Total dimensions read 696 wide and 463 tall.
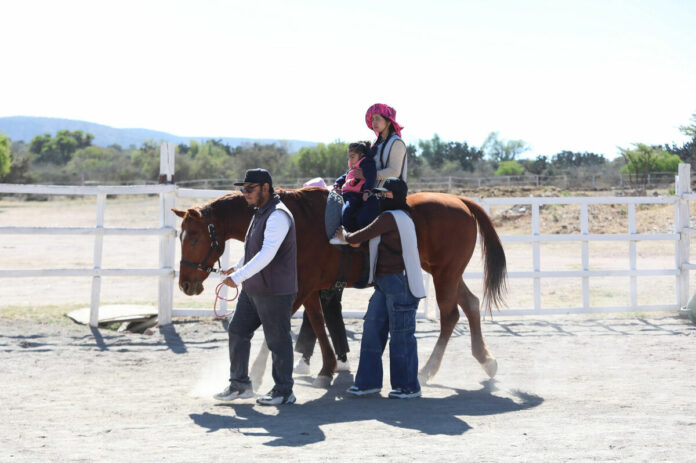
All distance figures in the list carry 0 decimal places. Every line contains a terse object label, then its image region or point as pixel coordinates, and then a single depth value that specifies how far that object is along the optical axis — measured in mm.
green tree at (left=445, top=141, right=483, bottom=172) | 72162
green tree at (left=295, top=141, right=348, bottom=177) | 59597
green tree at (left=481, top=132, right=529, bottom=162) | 89375
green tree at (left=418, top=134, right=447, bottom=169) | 72625
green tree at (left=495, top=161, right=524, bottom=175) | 65438
